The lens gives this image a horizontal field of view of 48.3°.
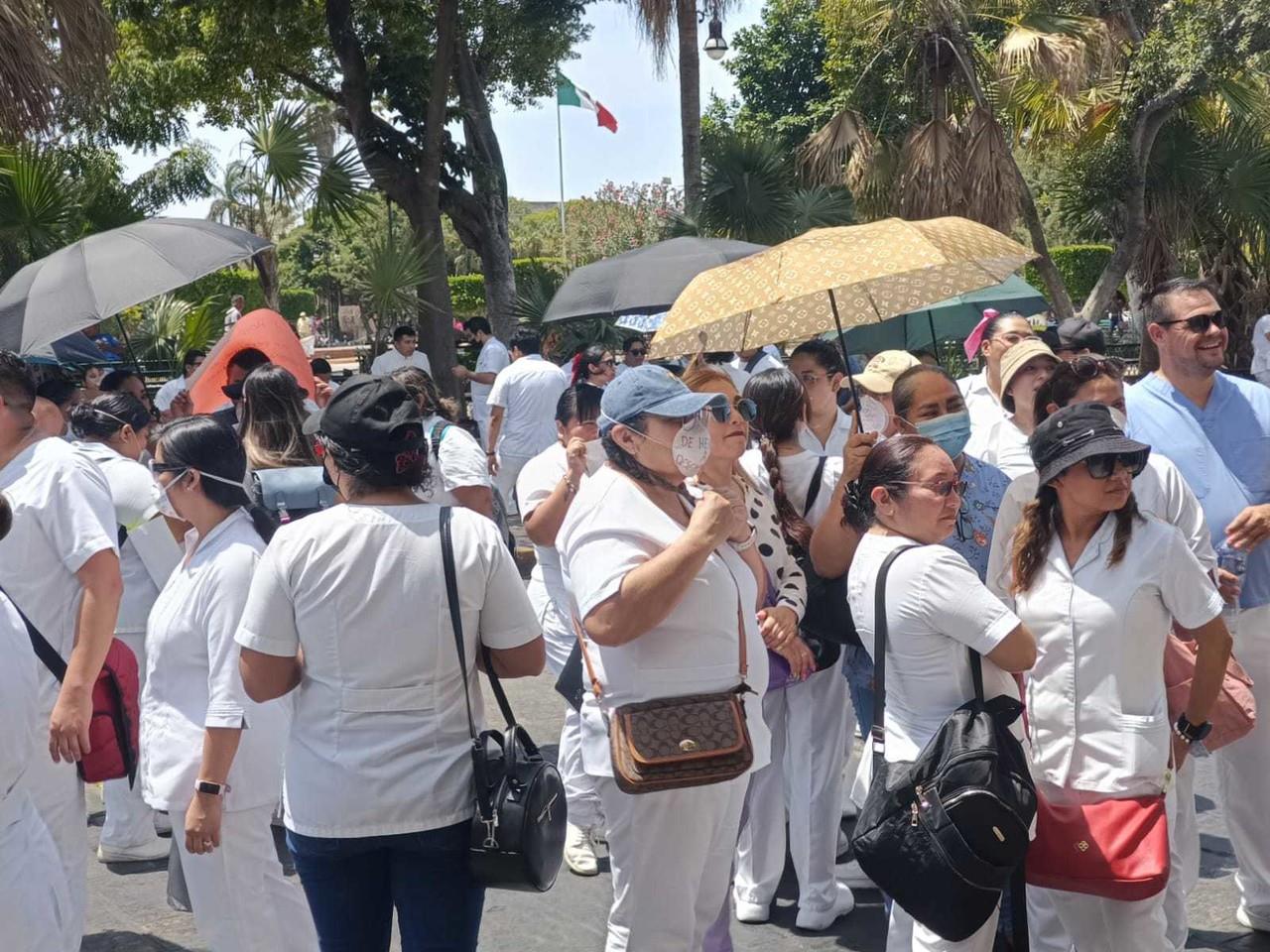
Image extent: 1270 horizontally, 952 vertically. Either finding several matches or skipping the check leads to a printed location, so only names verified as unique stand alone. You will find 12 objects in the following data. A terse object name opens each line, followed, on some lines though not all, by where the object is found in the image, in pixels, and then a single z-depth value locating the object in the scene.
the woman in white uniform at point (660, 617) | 3.33
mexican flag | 30.14
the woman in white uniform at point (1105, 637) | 3.59
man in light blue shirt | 4.65
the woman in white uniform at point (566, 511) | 5.34
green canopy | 10.25
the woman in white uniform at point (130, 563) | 5.83
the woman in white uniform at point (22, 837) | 2.95
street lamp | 18.03
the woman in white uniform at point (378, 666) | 3.18
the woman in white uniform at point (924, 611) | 3.42
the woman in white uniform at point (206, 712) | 3.97
